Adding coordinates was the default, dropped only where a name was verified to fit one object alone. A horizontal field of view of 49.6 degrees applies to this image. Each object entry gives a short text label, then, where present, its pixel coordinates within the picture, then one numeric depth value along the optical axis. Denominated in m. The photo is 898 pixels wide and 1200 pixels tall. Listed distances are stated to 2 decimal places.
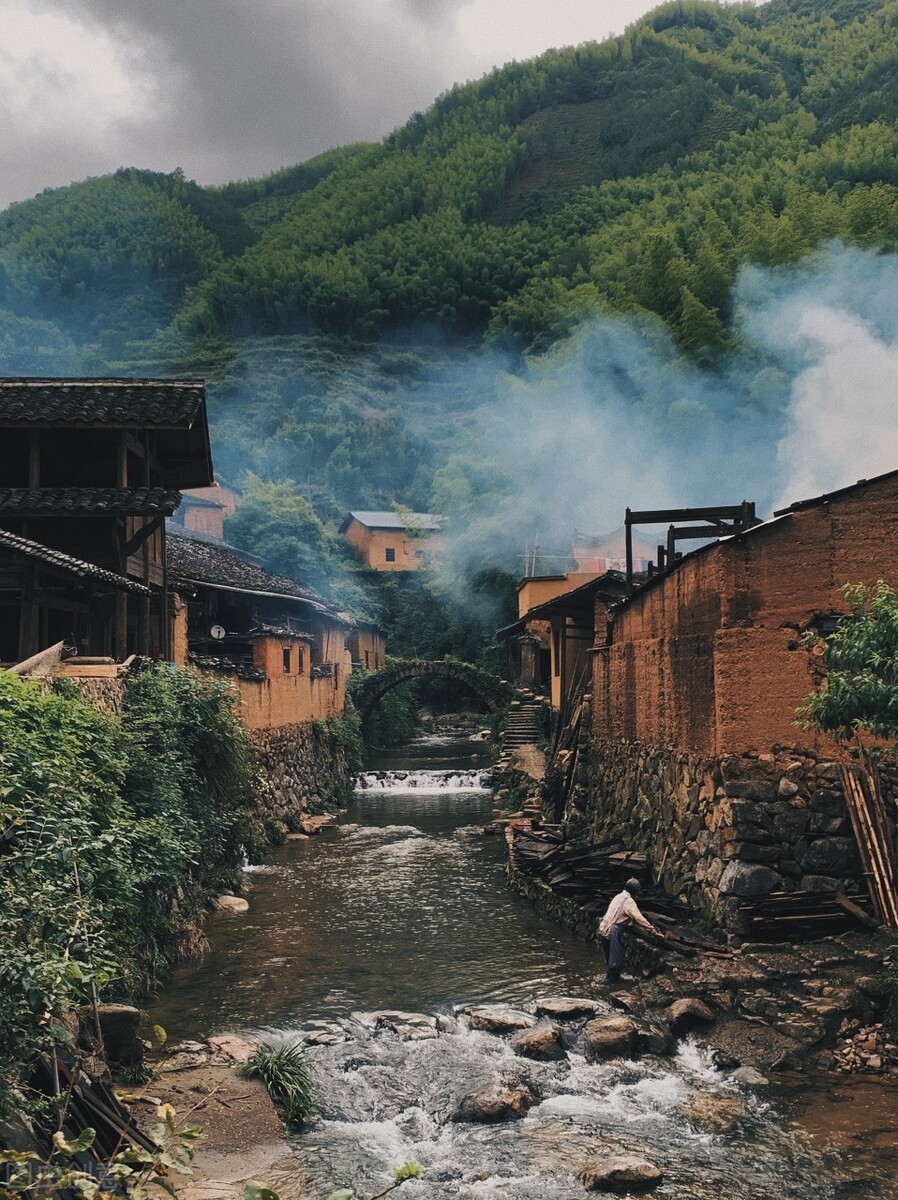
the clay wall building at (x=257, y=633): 23.28
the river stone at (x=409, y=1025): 11.09
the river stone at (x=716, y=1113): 8.67
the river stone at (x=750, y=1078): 9.35
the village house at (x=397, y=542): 62.97
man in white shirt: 12.56
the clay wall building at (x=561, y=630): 23.95
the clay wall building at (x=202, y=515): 51.62
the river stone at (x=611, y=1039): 10.30
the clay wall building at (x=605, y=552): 41.19
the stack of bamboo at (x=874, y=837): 11.20
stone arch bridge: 42.78
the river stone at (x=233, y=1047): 10.07
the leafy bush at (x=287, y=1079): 9.02
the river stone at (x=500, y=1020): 11.23
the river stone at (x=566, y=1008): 11.41
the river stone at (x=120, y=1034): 9.14
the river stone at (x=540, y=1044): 10.43
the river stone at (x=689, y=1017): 10.55
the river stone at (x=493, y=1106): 9.06
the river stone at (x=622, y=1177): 7.73
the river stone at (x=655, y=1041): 10.27
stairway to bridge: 33.38
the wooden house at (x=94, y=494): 16.89
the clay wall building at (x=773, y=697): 11.66
